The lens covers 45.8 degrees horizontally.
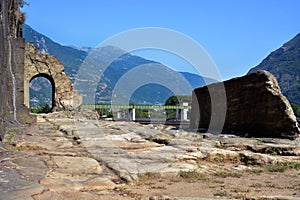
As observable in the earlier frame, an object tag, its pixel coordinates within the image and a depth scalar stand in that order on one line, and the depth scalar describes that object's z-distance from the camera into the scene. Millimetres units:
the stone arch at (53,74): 19438
